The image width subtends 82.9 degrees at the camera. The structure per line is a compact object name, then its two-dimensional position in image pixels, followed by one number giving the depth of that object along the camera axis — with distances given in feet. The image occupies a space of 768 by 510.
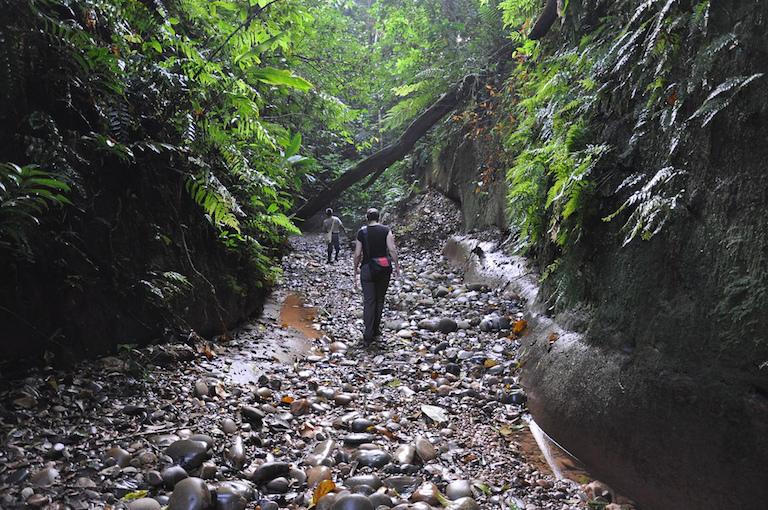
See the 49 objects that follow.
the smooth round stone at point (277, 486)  8.43
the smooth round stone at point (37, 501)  6.41
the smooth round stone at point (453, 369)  15.82
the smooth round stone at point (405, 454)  10.00
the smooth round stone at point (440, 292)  25.66
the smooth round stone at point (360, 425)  11.55
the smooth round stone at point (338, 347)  19.59
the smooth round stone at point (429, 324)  20.74
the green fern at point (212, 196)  14.80
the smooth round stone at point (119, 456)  7.86
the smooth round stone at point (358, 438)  10.85
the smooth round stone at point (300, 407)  12.17
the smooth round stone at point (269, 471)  8.55
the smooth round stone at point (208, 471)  8.12
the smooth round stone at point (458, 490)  8.84
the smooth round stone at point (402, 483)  8.93
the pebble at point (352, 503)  7.50
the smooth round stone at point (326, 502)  7.73
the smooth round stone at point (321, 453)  9.64
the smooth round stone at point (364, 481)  8.75
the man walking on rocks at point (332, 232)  40.75
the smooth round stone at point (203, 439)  8.82
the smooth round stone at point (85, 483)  7.10
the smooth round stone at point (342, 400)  13.24
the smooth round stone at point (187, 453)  8.26
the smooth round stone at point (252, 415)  10.85
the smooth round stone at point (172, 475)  7.70
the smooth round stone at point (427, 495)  8.44
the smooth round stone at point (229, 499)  7.39
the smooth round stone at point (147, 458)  8.03
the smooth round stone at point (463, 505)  8.19
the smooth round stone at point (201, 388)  11.46
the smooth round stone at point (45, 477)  6.83
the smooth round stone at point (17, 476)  6.70
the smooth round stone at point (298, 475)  8.79
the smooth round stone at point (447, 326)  20.01
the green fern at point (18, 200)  8.35
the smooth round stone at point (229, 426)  9.96
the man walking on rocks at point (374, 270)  20.99
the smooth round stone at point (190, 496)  7.00
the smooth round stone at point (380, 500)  8.09
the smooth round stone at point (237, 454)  8.90
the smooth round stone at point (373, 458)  9.72
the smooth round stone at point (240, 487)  7.77
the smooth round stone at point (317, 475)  8.82
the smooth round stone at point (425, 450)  10.39
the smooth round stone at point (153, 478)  7.61
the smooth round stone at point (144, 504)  6.85
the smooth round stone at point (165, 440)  8.68
